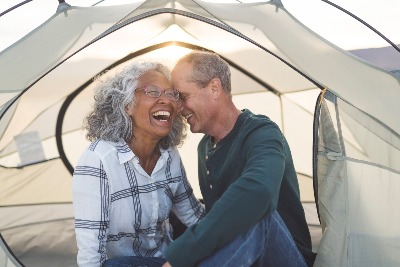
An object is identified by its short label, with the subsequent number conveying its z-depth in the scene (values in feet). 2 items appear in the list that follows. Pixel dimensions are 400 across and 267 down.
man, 5.54
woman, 6.54
